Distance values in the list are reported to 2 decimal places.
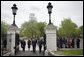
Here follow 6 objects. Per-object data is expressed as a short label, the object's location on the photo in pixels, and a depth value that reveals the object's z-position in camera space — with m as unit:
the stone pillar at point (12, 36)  7.17
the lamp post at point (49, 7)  7.34
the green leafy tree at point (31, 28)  28.56
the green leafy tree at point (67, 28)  27.30
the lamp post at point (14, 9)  7.42
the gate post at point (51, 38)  7.39
